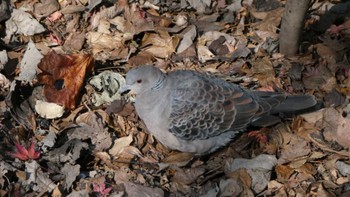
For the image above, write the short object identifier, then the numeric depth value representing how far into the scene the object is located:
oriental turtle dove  4.49
